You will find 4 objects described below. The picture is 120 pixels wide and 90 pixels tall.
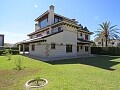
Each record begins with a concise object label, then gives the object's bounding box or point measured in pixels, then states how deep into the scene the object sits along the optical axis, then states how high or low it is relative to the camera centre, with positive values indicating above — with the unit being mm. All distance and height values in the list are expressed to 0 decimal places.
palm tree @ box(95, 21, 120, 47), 26079 +5394
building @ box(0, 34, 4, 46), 26463 +2341
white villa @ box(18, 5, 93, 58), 14493 +1372
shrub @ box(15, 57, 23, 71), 7883 -1962
